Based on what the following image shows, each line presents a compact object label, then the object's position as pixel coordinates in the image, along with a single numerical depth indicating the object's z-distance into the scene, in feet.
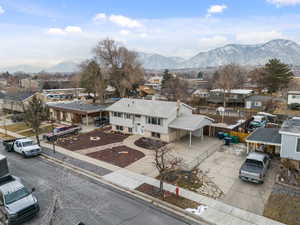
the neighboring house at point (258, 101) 152.97
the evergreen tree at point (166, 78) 222.58
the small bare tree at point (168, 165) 44.31
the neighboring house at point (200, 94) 196.65
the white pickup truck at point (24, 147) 70.69
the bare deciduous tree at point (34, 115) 78.79
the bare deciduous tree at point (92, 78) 170.40
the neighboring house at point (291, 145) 56.24
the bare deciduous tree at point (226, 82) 171.09
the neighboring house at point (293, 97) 138.39
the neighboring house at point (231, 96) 170.72
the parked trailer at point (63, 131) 89.66
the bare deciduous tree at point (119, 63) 177.17
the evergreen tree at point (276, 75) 177.68
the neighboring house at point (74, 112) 114.73
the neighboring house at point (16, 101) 140.25
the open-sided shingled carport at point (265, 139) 64.75
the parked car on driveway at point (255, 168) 50.65
